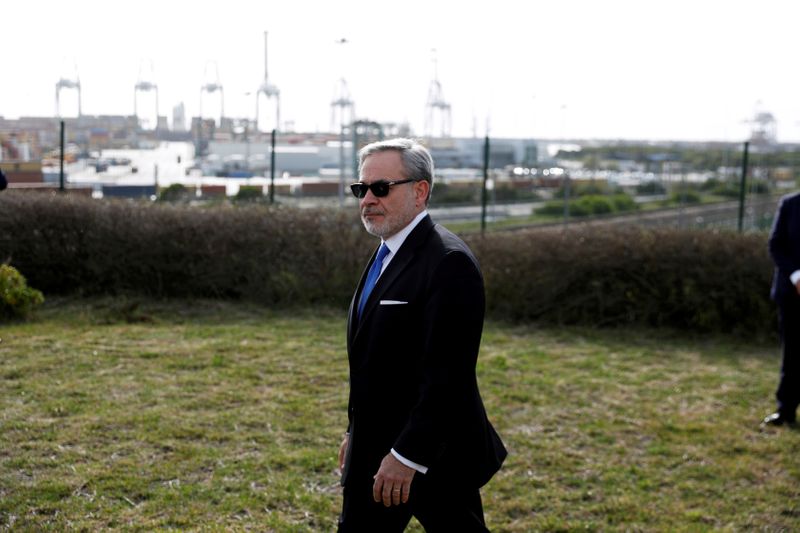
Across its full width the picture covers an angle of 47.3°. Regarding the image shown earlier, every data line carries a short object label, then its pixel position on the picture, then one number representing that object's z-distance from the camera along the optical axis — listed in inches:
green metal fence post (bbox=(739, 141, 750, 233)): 613.4
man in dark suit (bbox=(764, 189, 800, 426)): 252.5
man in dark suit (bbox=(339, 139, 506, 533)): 116.6
